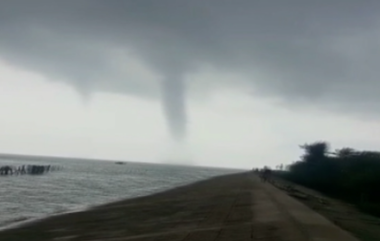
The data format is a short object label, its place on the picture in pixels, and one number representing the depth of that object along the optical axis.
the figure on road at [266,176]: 90.45
